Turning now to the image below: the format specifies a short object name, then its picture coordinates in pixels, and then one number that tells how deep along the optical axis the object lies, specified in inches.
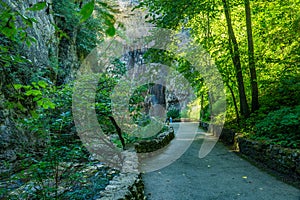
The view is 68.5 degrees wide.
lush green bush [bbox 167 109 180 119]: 1206.3
